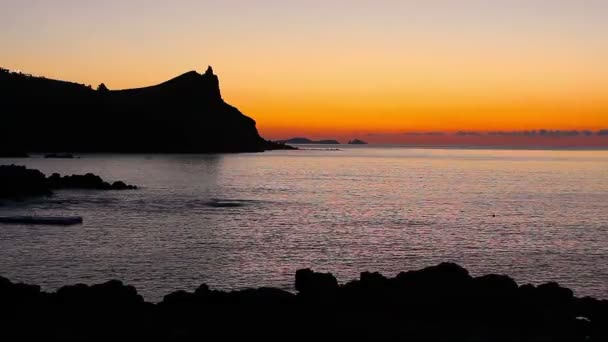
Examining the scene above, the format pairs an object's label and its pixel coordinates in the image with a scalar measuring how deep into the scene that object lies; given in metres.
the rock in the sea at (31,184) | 88.22
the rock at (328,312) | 23.53
